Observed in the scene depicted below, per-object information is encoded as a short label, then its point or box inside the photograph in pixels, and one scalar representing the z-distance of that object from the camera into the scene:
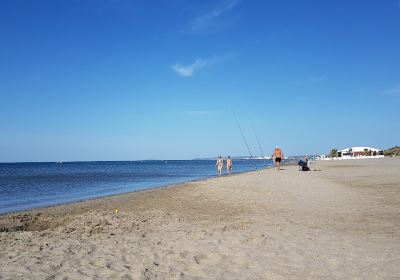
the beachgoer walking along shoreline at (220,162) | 32.85
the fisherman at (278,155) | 31.28
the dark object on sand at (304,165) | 29.94
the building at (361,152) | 86.69
